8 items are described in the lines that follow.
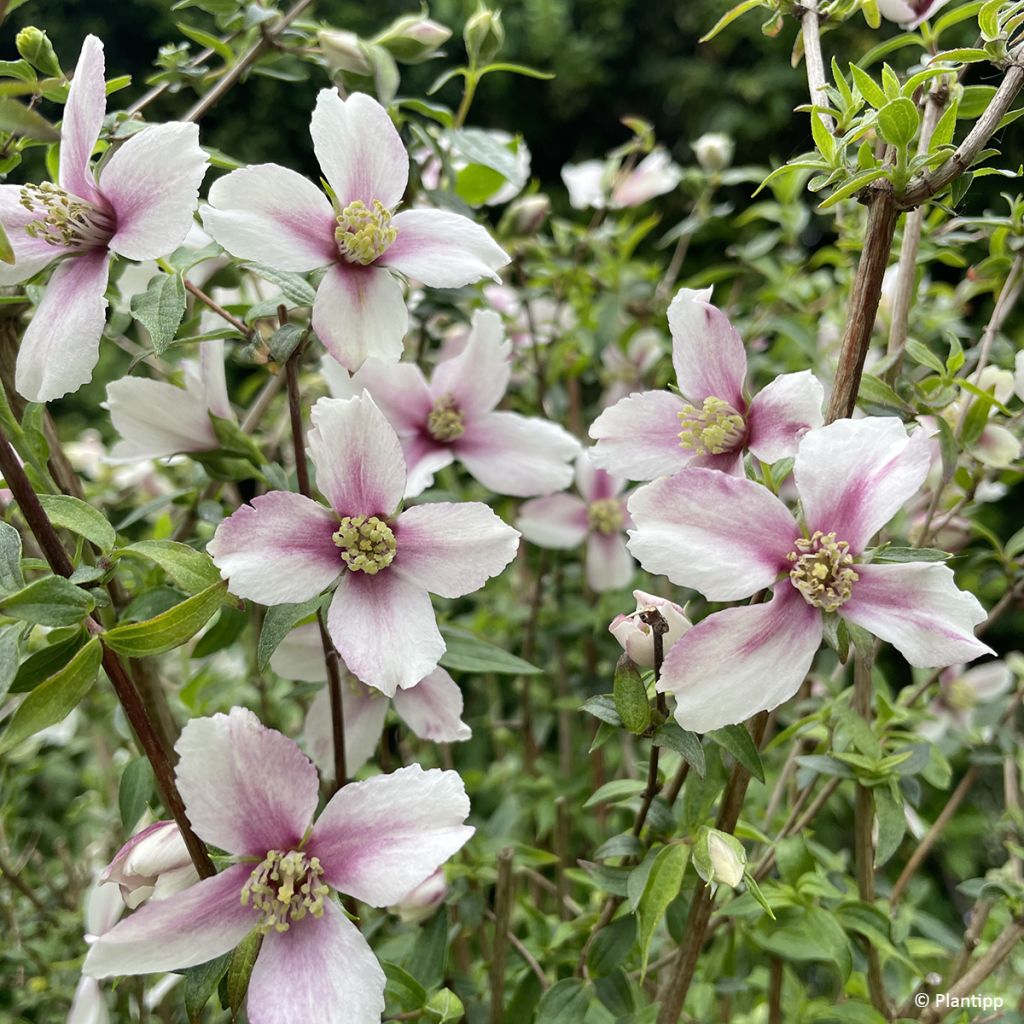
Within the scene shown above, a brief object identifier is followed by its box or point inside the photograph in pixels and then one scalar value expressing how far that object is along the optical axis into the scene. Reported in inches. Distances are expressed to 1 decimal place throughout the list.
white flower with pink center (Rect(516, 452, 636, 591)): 11.0
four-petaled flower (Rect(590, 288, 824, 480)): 6.2
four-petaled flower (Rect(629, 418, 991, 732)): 5.6
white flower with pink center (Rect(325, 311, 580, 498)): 8.2
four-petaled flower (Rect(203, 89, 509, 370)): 6.2
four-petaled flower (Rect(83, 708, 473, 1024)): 5.5
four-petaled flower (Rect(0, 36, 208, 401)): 5.9
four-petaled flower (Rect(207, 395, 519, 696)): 5.8
